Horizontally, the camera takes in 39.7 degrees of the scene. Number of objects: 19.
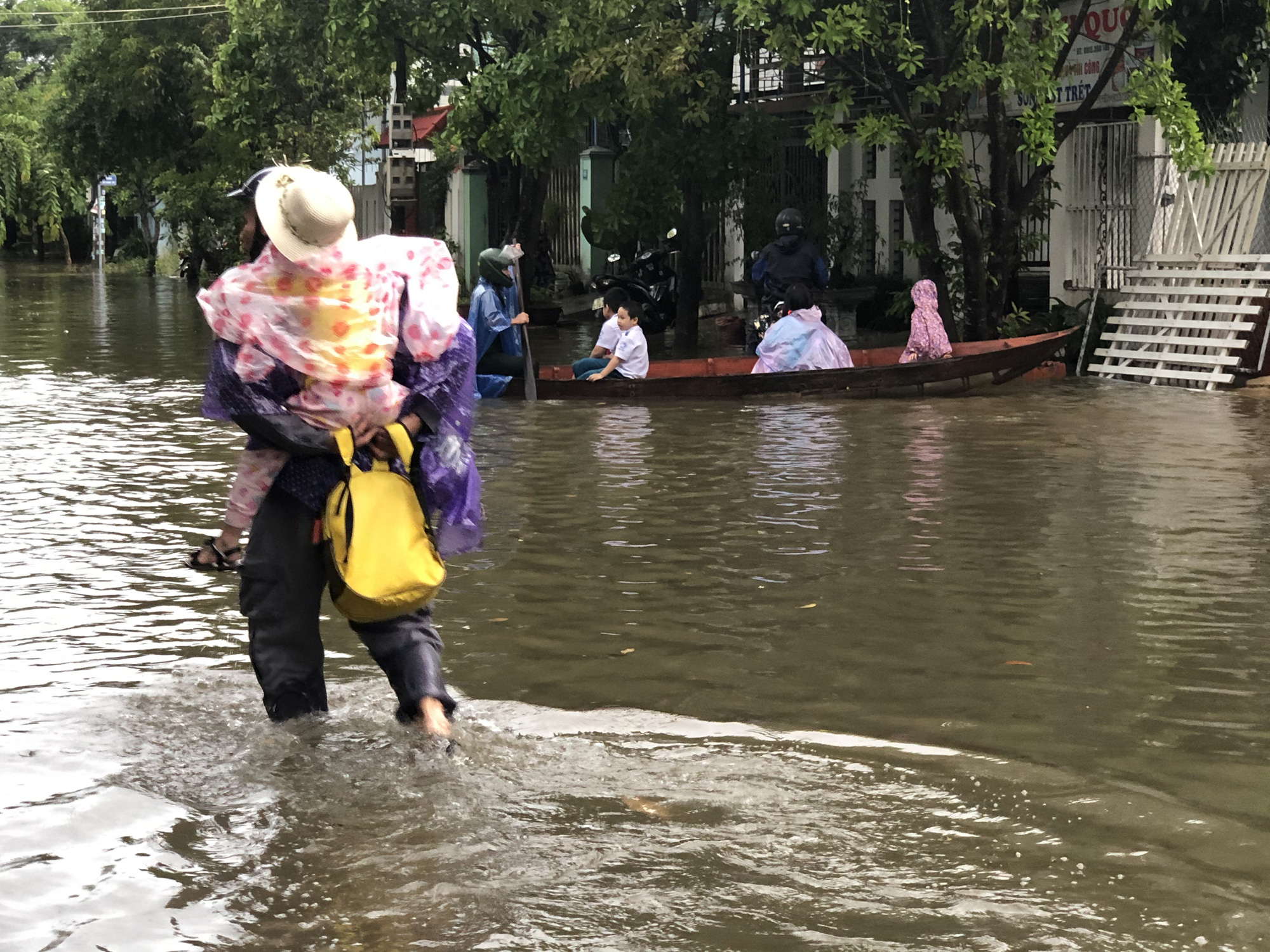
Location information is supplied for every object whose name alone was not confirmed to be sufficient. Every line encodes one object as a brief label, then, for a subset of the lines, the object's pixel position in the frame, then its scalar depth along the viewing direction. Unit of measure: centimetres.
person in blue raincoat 1467
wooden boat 1528
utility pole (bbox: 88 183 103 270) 5847
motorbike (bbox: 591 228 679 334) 2402
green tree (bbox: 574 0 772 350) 1889
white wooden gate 1631
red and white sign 1948
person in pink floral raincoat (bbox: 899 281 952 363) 1614
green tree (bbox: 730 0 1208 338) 1630
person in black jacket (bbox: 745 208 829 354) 1766
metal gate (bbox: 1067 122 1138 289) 1881
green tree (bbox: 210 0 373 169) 2520
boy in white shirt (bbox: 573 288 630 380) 1584
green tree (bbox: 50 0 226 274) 4016
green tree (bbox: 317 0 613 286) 2016
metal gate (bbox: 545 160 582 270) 3266
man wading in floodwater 461
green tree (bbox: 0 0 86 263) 5953
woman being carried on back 456
